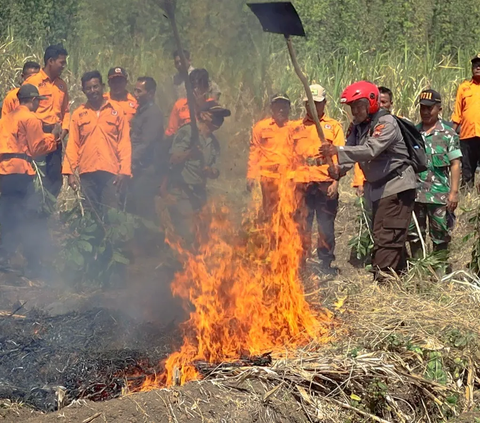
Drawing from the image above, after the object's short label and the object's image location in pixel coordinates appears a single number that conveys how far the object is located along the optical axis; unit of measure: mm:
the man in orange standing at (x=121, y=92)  9578
